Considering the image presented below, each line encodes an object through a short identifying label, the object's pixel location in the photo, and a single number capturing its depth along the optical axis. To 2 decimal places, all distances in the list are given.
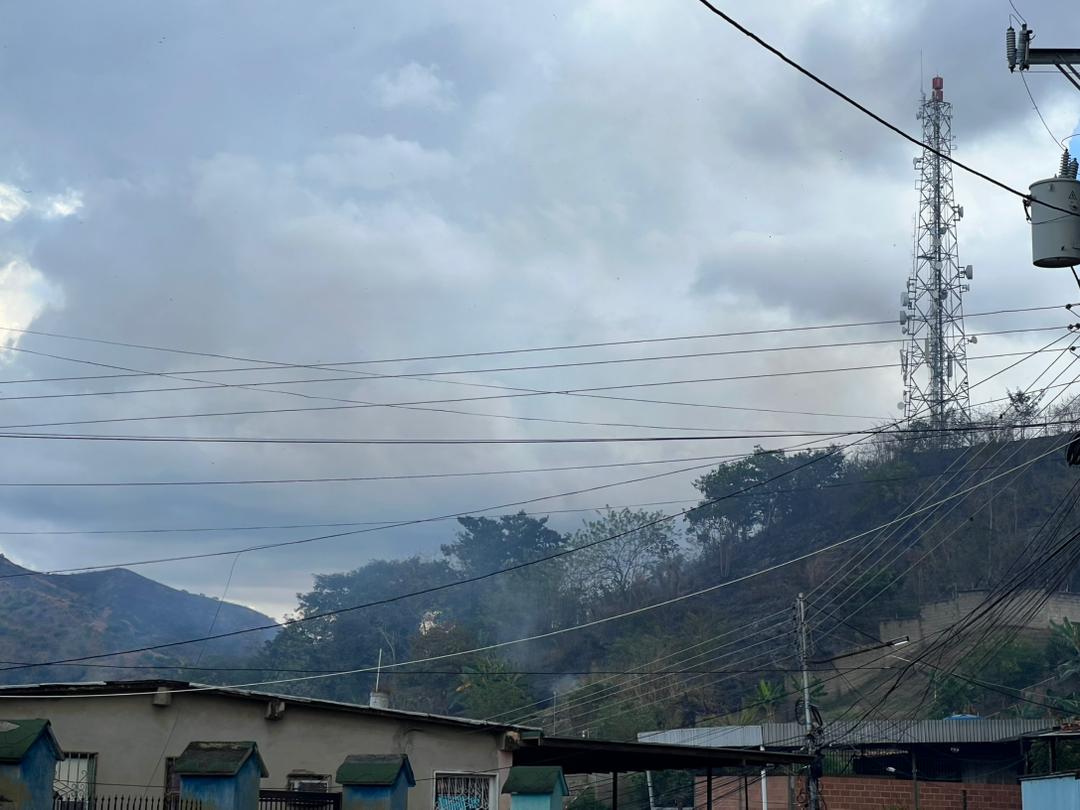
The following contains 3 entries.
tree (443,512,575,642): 103.84
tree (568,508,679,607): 103.38
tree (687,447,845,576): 106.44
